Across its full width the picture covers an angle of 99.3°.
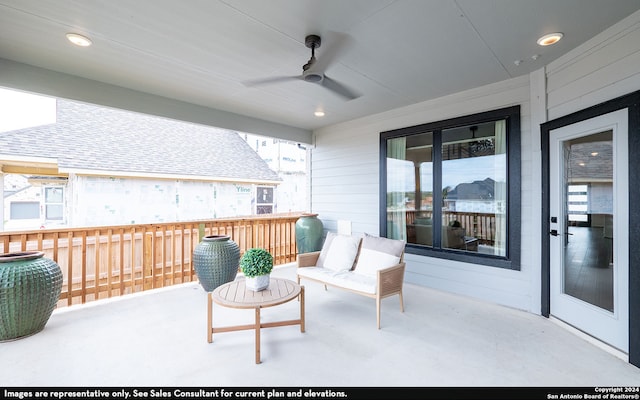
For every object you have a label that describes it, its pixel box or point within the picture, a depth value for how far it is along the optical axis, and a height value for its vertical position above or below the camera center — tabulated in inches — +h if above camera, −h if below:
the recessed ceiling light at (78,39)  98.4 +59.9
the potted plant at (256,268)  104.8 -26.0
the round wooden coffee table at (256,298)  93.0 -35.4
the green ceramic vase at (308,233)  211.8 -25.3
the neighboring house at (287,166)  450.6 +60.4
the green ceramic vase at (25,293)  99.0 -35.0
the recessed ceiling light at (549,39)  99.6 +61.0
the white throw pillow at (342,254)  147.0 -29.0
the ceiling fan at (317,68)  97.7 +50.8
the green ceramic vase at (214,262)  151.9 -34.3
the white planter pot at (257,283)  105.9 -32.1
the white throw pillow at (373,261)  132.7 -29.9
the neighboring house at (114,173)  226.7 +26.1
